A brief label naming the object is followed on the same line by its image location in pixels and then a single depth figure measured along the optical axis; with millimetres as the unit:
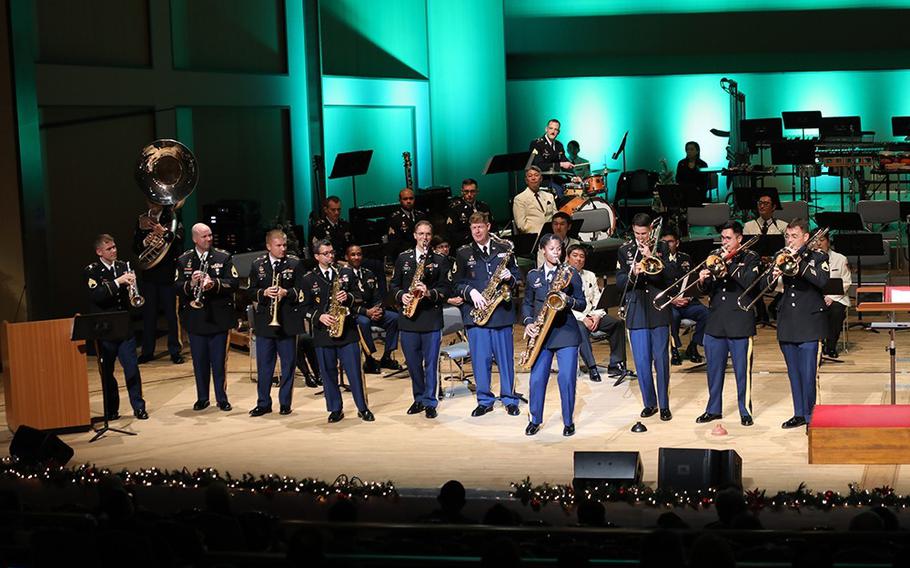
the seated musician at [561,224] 14266
